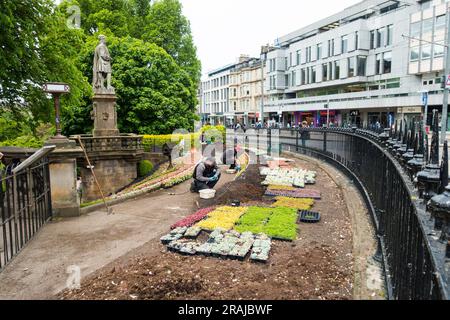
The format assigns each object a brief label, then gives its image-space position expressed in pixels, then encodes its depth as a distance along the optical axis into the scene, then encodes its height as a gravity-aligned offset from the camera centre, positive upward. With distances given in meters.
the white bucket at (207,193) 10.30 -1.99
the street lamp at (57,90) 8.62 +0.89
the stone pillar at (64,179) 8.50 -1.30
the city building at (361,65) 38.41 +8.25
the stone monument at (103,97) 19.38 +1.59
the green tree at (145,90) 26.52 +2.75
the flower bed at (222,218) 7.24 -2.05
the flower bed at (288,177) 11.99 -1.90
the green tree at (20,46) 11.05 +2.74
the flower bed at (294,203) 8.88 -2.03
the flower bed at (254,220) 7.03 -2.04
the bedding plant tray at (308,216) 7.73 -2.06
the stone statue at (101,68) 19.36 +3.18
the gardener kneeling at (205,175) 10.91 -1.56
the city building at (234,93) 78.00 +8.06
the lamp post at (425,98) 22.78 +1.69
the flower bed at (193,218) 7.53 -2.10
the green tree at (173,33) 34.94 +9.32
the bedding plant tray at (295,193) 10.23 -2.03
